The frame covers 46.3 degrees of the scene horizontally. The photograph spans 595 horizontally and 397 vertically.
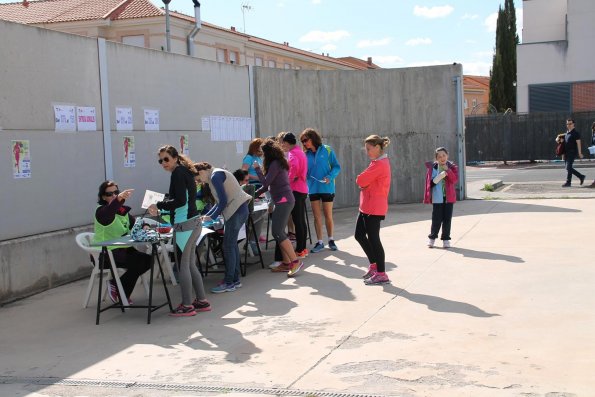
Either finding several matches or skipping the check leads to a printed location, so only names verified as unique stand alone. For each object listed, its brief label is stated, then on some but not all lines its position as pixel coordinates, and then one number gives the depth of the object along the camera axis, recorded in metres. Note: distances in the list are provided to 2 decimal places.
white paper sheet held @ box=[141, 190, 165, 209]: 7.70
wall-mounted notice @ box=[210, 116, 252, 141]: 12.52
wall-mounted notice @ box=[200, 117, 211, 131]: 12.09
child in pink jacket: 9.73
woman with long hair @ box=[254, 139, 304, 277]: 8.63
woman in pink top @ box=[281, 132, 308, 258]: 9.15
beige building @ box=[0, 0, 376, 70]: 41.03
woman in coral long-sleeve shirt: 7.75
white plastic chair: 7.23
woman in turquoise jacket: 9.85
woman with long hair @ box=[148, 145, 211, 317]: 6.98
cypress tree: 56.65
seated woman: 7.26
